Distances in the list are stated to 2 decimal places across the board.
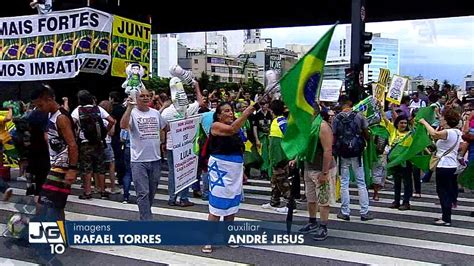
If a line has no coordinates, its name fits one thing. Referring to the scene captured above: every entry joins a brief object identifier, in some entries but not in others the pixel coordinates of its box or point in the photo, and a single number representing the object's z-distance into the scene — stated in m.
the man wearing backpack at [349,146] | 8.66
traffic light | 13.48
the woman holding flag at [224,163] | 6.71
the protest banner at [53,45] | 10.14
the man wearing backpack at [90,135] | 9.71
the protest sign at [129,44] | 10.70
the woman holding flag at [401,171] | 9.79
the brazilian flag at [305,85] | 6.26
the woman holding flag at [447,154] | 8.45
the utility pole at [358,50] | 13.15
